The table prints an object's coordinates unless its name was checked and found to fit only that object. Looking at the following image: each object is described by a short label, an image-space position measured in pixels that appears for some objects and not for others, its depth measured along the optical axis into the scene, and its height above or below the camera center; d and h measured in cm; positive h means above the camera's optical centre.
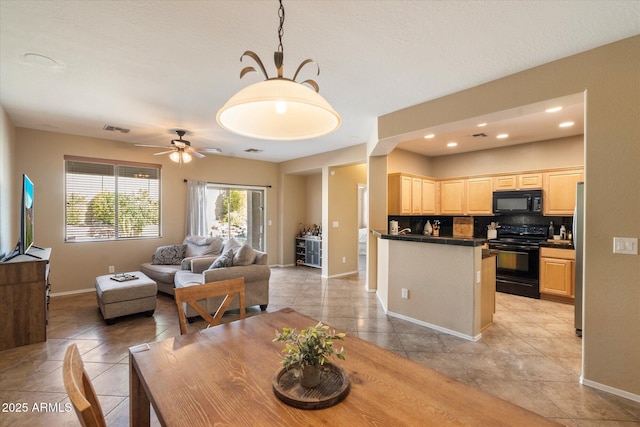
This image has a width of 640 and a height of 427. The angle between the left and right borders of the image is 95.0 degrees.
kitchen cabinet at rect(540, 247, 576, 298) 446 -93
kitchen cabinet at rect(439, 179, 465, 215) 599 +31
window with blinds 502 +21
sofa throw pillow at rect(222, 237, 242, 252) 454 -53
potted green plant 106 -52
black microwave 506 +18
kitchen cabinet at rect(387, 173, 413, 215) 546 +33
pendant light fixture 135 +45
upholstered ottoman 358 -109
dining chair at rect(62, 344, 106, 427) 72 -50
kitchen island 322 -85
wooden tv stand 299 -95
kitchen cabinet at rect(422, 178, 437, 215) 599 +32
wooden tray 101 -66
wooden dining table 95 -67
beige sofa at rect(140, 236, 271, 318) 388 -85
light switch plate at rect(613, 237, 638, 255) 216 -25
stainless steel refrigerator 325 -41
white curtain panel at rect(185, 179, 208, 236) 611 +7
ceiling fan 462 +97
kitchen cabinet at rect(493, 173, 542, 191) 509 +55
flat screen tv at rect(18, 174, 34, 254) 319 -9
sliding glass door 690 -4
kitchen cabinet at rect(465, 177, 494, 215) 564 +31
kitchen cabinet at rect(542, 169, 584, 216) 474 +35
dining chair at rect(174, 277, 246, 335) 181 -54
